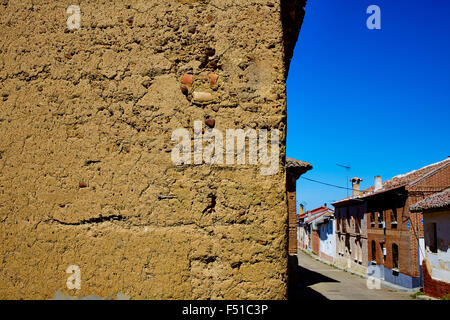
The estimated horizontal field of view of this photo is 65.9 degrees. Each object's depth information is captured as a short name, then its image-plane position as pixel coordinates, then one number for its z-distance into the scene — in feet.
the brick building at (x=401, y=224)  59.31
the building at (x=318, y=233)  109.29
